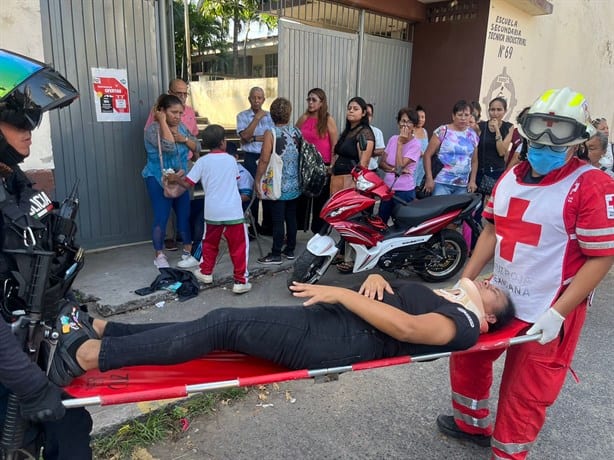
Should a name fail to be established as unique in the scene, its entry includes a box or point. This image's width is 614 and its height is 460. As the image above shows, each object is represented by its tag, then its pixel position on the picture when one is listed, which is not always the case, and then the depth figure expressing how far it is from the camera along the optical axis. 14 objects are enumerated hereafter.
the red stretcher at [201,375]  1.84
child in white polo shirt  4.45
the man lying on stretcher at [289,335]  2.03
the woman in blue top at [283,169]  5.14
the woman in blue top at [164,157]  4.89
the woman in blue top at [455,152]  5.59
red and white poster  5.19
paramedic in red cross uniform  2.13
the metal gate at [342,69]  7.12
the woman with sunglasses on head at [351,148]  5.38
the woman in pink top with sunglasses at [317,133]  5.80
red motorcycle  4.62
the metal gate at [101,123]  4.92
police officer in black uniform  1.65
